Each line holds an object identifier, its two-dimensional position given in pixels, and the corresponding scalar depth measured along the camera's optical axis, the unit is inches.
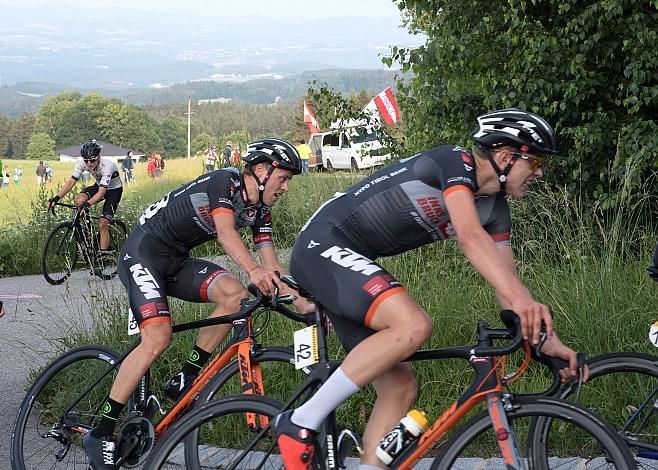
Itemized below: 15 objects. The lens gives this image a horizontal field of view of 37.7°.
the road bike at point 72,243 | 540.7
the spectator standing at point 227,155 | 623.3
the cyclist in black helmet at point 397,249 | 140.9
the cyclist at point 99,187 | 555.7
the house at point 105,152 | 5246.1
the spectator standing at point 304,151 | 1150.0
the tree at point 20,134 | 5999.0
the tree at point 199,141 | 4610.0
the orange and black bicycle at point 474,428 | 134.4
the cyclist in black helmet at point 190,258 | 199.3
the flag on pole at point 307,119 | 852.4
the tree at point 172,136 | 5999.0
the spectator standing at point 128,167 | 1473.4
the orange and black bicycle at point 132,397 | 189.3
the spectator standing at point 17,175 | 2624.3
